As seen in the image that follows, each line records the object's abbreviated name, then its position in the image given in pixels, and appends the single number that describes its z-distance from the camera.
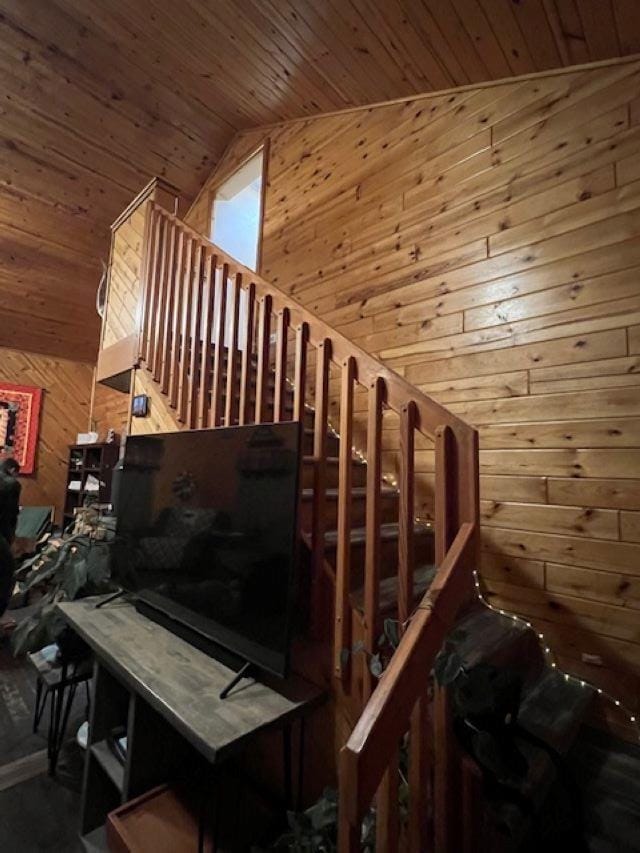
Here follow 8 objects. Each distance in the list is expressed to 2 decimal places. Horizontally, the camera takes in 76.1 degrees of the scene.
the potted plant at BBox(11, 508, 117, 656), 1.89
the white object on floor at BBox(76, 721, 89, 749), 1.93
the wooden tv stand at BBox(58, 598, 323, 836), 1.11
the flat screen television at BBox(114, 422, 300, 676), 1.28
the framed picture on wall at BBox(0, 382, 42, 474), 5.56
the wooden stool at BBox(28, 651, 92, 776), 1.88
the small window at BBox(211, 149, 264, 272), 4.45
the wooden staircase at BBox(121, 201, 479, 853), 0.90
